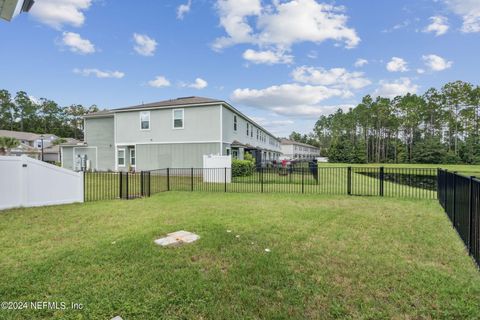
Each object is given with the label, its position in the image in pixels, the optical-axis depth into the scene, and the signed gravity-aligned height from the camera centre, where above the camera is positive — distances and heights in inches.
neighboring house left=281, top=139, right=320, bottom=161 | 2792.8 +86.3
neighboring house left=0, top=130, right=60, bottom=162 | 1651.6 +99.2
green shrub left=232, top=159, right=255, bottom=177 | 645.9 -29.3
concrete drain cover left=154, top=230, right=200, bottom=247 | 174.7 -59.5
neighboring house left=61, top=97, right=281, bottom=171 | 719.1 +66.0
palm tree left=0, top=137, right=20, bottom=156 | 1249.4 +75.5
